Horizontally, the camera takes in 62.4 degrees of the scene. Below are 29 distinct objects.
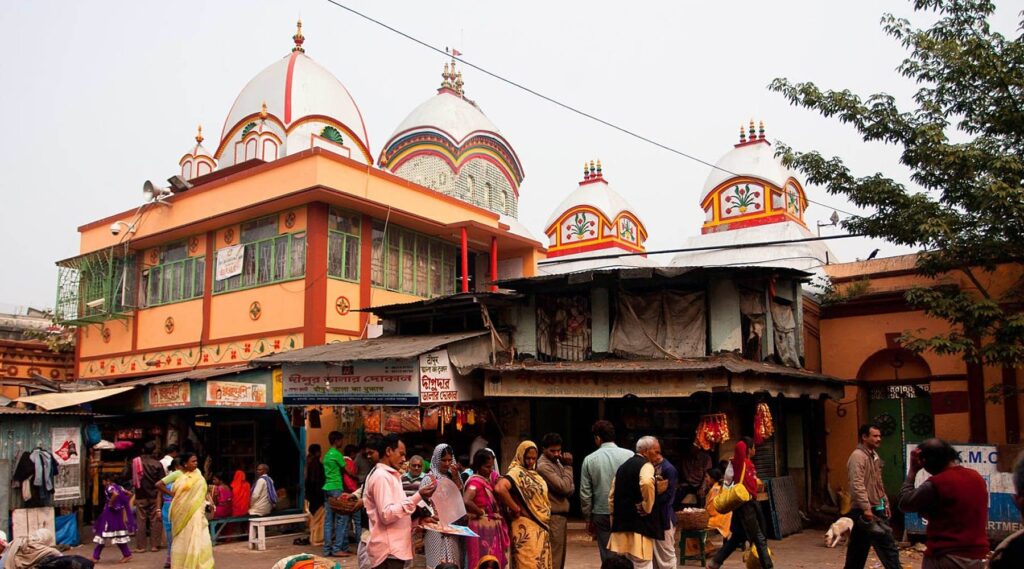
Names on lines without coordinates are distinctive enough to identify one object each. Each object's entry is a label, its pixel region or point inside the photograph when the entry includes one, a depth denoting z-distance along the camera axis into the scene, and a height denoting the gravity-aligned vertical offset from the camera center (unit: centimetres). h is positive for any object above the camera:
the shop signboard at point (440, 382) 1273 +21
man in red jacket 539 -74
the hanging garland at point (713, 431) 1195 -52
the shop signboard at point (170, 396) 1455 +2
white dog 1172 -191
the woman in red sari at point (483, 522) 730 -109
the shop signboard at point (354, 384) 1274 +19
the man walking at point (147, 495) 1302 -151
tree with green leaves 1189 +322
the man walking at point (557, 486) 780 -83
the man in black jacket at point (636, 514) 689 -98
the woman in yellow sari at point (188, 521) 862 -126
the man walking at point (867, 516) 782 -114
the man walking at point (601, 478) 769 -76
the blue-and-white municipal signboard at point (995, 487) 1114 -125
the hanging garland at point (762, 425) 1246 -45
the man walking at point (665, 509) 723 -99
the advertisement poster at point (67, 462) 1355 -105
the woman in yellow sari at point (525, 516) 716 -102
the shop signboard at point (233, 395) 1398 +3
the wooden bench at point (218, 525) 1287 -198
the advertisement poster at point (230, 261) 1908 +307
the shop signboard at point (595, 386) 1181 +13
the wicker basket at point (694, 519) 1034 -152
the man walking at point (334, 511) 1181 -159
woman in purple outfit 1209 -181
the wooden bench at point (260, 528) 1275 -199
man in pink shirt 647 -93
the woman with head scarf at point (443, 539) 738 -126
